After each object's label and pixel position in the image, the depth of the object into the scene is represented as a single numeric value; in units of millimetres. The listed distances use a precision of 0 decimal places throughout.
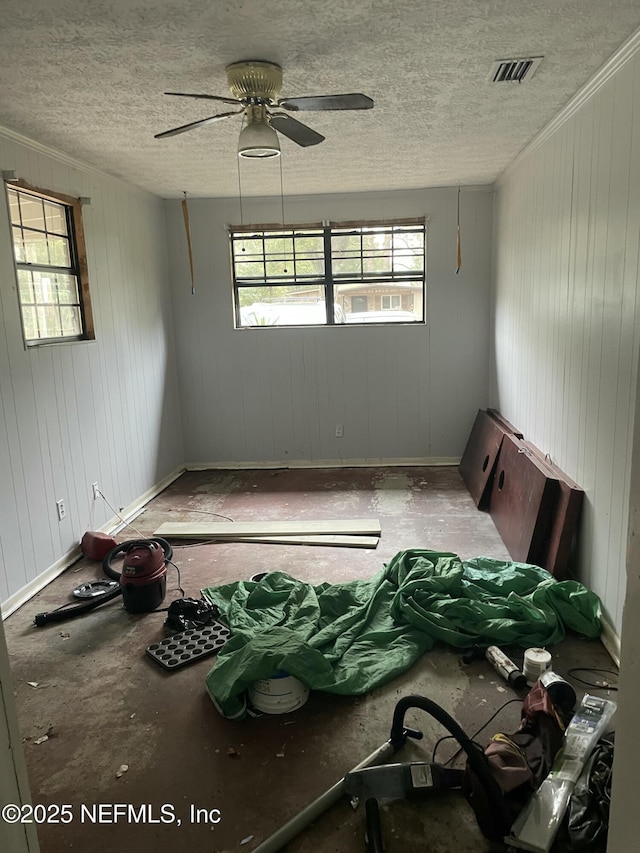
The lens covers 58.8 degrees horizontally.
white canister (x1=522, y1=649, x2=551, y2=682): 2383
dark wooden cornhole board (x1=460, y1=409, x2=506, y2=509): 4605
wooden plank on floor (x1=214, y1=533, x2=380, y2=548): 3959
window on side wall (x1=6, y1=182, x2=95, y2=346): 3559
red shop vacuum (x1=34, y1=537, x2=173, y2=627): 3107
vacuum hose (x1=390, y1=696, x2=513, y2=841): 1662
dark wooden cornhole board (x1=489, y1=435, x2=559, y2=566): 3285
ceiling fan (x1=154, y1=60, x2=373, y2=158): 2498
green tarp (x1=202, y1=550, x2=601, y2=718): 2361
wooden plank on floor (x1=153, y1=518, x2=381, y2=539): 4180
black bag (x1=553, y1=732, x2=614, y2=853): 1644
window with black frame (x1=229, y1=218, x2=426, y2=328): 5660
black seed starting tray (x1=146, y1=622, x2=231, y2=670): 2674
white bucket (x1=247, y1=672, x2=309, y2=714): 2283
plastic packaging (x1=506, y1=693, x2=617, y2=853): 1654
